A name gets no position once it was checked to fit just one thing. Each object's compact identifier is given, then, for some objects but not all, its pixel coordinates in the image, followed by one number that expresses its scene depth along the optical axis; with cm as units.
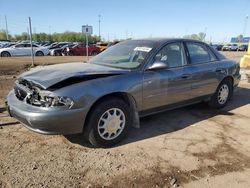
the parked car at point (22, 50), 1772
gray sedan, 252
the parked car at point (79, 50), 2066
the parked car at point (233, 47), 3611
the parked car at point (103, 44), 2513
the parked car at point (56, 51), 2111
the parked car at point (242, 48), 3563
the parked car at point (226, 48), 3674
